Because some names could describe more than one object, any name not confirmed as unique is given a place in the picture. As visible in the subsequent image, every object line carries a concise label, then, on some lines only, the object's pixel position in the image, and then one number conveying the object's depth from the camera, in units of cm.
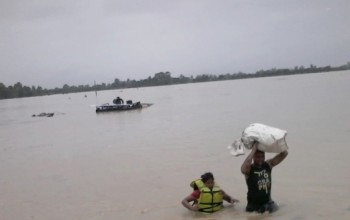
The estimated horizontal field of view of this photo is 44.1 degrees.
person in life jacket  696
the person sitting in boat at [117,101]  4625
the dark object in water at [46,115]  4938
